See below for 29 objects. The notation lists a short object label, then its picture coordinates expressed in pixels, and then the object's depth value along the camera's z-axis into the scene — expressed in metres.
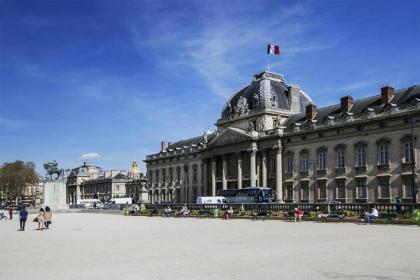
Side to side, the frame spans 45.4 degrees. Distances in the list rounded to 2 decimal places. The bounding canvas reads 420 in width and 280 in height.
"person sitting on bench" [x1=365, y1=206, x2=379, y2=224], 35.59
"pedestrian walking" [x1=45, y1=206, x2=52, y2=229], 36.00
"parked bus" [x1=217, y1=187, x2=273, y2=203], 63.72
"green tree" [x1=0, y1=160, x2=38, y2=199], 123.75
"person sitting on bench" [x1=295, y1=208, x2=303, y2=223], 41.28
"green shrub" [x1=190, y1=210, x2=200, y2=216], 57.09
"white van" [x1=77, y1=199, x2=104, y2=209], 99.05
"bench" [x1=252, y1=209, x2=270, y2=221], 46.97
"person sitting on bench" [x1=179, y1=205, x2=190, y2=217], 57.96
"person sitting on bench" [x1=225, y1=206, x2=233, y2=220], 49.44
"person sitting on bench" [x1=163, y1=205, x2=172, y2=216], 61.16
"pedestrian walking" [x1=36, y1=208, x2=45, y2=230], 34.38
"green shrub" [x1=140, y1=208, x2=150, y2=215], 67.03
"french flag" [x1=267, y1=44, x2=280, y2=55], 75.69
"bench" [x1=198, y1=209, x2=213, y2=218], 54.61
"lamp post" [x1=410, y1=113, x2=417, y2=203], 49.69
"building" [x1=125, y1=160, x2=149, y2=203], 154.00
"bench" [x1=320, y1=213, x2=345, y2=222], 39.08
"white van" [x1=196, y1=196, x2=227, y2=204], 70.79
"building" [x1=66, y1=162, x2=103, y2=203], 183.88
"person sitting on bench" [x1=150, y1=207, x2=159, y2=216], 65.12
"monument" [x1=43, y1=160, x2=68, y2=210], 81.51
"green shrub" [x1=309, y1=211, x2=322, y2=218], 42.29
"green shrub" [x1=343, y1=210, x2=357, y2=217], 40.22
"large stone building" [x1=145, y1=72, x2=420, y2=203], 55.58
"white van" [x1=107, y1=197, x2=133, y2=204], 118.93
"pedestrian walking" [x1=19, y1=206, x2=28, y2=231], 34.47
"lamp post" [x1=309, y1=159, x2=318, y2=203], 65.81
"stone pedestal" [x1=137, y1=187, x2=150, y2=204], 94.31
